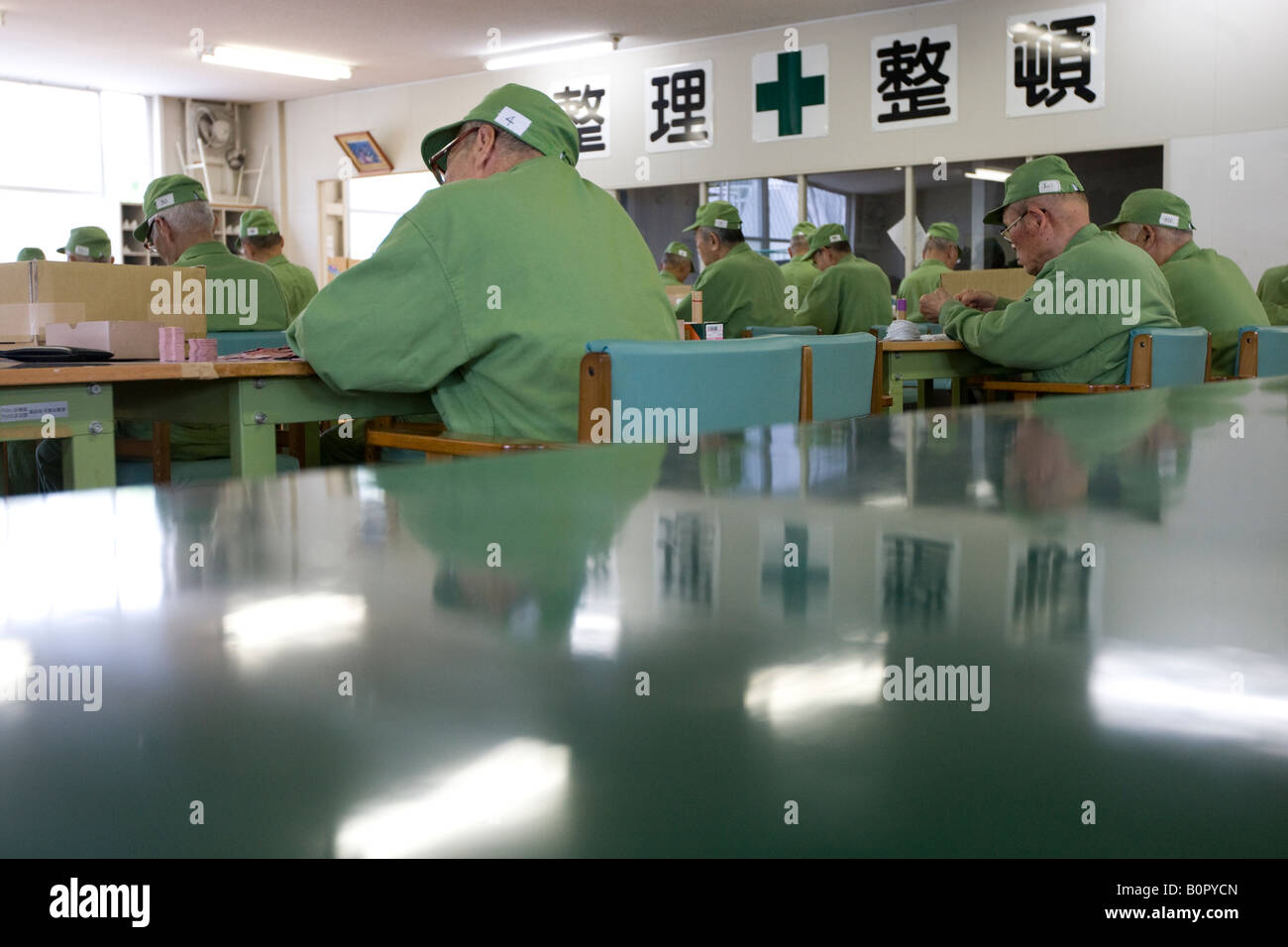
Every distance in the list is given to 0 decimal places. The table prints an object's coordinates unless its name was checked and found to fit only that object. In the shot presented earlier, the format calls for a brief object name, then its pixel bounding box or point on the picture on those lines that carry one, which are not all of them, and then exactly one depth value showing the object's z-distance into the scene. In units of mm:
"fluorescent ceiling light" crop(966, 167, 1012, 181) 8016
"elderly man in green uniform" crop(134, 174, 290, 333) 3967
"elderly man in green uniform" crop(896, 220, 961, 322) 7031
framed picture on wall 11273
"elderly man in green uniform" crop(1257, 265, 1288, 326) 5870
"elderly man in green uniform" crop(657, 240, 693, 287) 8695
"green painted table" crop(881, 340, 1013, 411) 3658
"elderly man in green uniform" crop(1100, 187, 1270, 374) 4184
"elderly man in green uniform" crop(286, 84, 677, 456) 2117
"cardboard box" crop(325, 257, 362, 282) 9766
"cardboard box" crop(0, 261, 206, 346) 2666
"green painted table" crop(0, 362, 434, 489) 1914
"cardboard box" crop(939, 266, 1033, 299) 6094
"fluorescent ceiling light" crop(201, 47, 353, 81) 9844
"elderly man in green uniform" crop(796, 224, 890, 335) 6289
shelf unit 11156
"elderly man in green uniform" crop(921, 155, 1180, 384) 3445
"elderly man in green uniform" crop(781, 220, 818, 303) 7383
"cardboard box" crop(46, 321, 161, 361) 2383
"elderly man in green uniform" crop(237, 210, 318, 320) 5716
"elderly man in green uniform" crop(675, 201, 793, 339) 5871
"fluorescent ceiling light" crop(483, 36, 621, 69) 9477
